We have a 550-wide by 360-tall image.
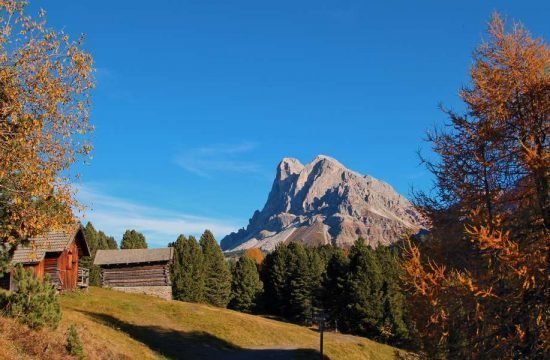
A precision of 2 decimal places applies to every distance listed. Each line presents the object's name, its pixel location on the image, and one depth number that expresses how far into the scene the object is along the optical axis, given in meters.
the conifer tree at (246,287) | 80.81
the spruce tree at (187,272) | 74.12
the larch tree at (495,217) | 10.23
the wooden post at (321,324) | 25.92
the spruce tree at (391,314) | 52.28
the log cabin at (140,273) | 57.91
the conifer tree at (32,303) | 16.92
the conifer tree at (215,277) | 79.69
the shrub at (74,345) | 16.97
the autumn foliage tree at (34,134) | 11.69
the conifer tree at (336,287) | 59.28
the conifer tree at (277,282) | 74.81
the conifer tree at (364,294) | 53.91
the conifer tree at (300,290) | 70.00
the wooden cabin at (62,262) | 37.38
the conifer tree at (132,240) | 101.94
